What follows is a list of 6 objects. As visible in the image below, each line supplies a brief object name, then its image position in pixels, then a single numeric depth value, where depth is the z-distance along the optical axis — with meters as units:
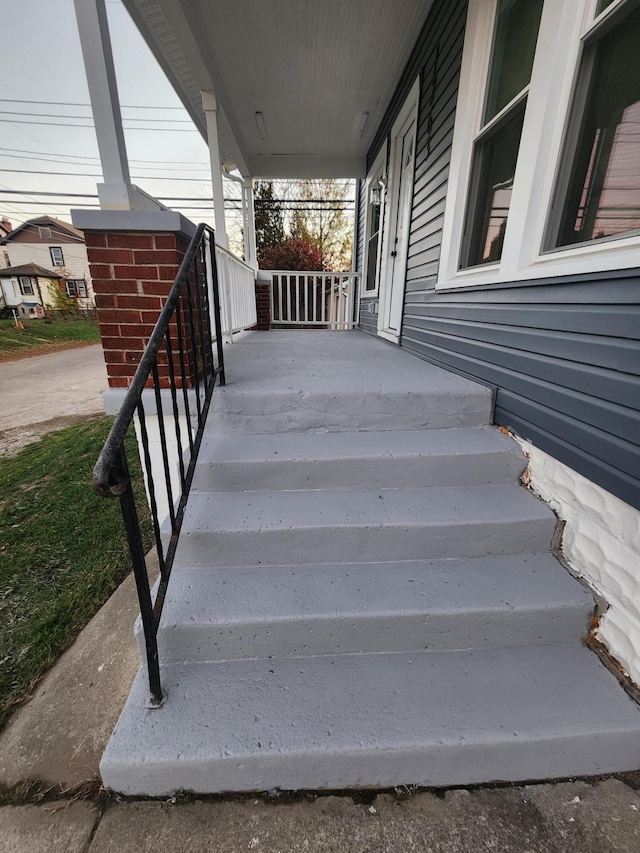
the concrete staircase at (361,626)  1.04
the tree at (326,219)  11.98
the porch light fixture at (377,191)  4.58
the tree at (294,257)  9.68
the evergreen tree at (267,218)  12.42
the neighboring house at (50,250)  31.14
